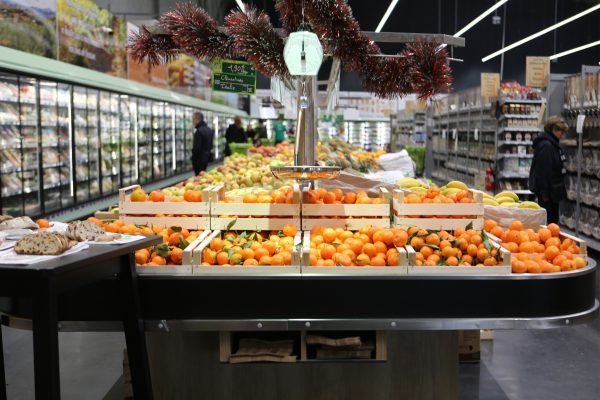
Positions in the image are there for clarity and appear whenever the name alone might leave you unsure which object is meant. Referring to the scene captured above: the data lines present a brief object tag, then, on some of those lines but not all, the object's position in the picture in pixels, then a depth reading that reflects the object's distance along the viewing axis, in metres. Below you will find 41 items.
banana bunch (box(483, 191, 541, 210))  4.56
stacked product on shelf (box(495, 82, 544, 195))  11.06
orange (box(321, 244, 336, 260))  3.05
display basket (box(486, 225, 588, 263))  3.31
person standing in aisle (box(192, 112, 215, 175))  12.87
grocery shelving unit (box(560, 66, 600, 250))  8.40
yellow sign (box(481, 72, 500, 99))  11.17
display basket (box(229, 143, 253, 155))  12.88
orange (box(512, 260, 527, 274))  2.97
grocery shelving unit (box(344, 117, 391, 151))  28.03
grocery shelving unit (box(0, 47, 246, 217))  7.08
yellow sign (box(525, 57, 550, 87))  9.75
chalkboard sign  6.30
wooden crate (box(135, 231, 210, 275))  2.92
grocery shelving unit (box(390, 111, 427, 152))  19.22
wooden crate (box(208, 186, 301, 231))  3.38
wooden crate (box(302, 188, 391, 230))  3.41
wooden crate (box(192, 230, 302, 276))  2.91
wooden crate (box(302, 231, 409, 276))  2.92
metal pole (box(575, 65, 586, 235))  8.41
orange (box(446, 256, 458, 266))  3.00
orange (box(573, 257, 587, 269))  3.17
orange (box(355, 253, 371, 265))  2.98
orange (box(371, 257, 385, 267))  2.97
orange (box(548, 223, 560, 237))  3.58
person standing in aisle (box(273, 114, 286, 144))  17.75
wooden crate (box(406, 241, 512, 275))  2.93
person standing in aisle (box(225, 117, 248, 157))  15.62
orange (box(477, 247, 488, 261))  3.05
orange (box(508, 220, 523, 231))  3.58
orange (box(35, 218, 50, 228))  3.00
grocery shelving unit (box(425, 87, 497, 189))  12.68
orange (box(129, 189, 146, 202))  3.51
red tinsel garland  2.94
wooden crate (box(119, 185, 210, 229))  3.41
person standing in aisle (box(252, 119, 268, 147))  17.23
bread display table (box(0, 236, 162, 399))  2.01
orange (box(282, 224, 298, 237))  3.32
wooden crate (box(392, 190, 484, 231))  3.38
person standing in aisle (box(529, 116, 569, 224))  8.23
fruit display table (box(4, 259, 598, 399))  2.90
